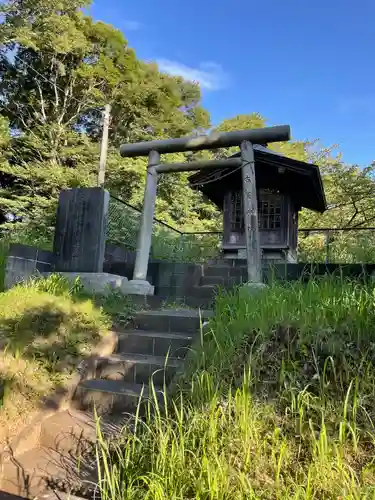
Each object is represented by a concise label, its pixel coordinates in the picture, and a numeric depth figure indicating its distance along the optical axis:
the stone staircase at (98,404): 2.42
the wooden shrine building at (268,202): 10.39
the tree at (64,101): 15.45
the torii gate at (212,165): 5.99
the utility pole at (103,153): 16.19
